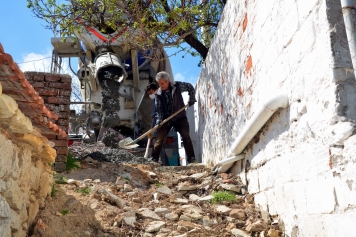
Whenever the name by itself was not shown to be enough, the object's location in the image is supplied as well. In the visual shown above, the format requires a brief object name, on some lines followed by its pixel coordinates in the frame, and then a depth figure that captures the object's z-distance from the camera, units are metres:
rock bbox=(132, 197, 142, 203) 4.02
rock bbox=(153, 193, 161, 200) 4.14
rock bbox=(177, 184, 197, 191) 4.45
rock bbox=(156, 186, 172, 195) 4.41
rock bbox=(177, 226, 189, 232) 3.26
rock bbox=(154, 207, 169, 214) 3.66
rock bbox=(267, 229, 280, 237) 2.93
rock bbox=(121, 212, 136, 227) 3.36
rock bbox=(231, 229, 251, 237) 3.13
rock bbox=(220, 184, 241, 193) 4.09
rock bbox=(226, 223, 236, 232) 3.28
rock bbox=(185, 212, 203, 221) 3.52
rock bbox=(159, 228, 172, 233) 3.27
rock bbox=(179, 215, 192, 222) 3.50
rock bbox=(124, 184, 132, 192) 4.37
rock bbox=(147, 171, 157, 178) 5.14
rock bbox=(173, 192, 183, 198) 4.29
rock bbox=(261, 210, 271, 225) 3.24
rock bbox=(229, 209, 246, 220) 3.50
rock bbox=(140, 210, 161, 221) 3.51
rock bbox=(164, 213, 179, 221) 3.53
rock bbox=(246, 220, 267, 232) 3.13
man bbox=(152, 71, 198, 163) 6.78
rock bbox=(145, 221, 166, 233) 3.28
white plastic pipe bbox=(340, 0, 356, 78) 1.94
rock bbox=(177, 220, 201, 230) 3.32
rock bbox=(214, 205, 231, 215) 3.62
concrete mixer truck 8.68
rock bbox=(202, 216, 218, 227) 3.43
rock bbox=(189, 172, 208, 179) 4.92
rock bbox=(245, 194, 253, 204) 3.82
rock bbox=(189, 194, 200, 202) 4.11
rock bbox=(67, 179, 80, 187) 4.28
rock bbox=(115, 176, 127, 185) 4.58
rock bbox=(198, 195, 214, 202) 3.99
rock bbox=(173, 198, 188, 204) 4.01
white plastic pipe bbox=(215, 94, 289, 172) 2.76
